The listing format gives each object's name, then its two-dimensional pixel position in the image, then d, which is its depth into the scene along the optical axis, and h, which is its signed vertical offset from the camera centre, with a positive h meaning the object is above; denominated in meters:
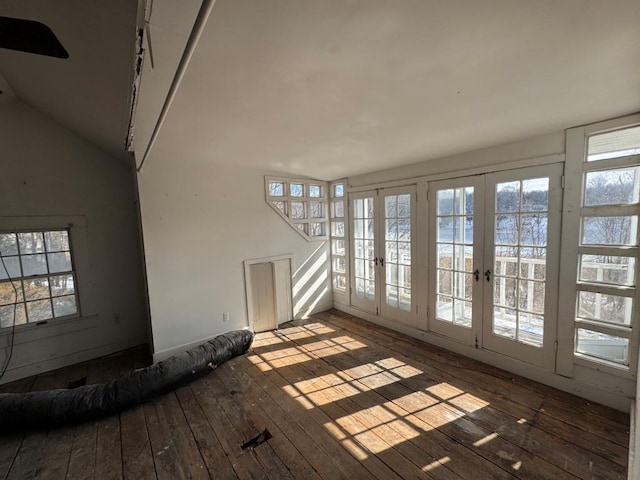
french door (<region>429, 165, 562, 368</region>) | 2.58 -0.52
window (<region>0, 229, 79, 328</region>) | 3.15 -0.61
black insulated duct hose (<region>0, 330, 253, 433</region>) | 2.29 -1.54
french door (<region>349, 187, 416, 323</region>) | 3.79 -0.55
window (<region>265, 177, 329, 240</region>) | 4.25 +0.26
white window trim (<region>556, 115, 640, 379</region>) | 2.31 -0.38
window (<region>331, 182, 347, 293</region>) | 4.80 -0.39
